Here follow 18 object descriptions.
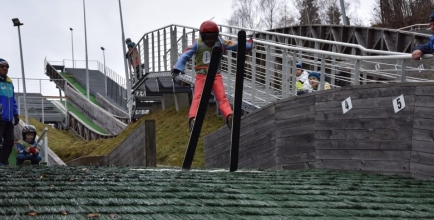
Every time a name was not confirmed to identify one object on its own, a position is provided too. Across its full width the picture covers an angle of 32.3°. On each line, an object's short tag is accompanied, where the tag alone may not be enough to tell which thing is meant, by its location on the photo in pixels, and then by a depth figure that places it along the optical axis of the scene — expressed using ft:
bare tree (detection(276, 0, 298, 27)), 232.53
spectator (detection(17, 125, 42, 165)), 42.19
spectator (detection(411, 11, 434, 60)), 28.60
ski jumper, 34.77
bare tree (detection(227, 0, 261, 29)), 225.15
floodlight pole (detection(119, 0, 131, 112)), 119.54
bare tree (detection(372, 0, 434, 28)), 156.97
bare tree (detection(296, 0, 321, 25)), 227.69
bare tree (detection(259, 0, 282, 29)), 228.22
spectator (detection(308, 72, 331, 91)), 42.19
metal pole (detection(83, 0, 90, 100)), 155.02
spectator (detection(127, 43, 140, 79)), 84.28
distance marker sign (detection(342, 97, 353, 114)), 31.45
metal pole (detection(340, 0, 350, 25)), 113.60
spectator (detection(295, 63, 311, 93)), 43.57
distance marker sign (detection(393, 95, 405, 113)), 28.76
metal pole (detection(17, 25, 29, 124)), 86.43
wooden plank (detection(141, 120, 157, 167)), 41.65
